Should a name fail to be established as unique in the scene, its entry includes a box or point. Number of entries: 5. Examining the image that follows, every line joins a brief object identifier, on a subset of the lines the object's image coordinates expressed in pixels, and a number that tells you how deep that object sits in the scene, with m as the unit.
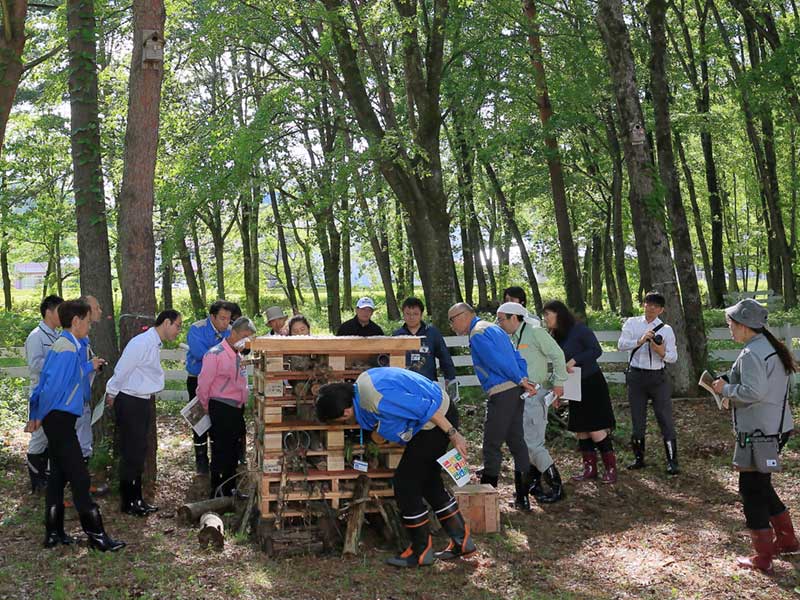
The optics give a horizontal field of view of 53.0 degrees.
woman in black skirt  8.84
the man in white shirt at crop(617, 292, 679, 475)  9.09
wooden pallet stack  6.62
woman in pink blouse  7.77
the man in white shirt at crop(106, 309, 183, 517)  7.38
